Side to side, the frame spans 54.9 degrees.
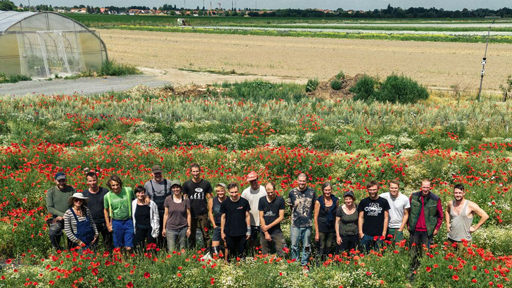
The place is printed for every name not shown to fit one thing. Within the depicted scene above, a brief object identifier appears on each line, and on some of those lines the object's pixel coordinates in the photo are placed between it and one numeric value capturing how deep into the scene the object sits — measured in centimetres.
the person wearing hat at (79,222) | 782
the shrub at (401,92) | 2342
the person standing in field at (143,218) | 812
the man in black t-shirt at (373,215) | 791
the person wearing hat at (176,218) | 815
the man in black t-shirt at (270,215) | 812
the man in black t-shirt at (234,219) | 803
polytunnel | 3016
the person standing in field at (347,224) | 806
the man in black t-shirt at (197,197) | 860
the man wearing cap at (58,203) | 828
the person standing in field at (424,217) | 785
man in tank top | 771
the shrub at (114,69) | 3359
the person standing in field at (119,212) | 816
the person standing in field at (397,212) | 801
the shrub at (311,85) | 2698
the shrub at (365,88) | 2409
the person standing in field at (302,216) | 814
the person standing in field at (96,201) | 827
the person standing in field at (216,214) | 818
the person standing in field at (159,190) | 854
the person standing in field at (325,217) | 817
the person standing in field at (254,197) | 838
